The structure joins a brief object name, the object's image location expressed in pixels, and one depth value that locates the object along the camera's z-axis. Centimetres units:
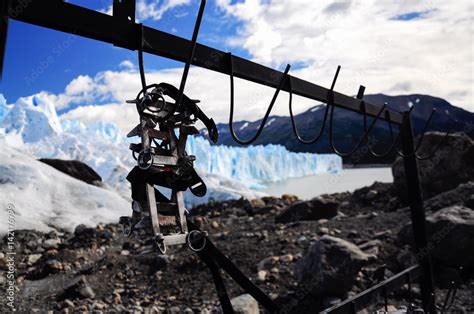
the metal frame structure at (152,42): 138
